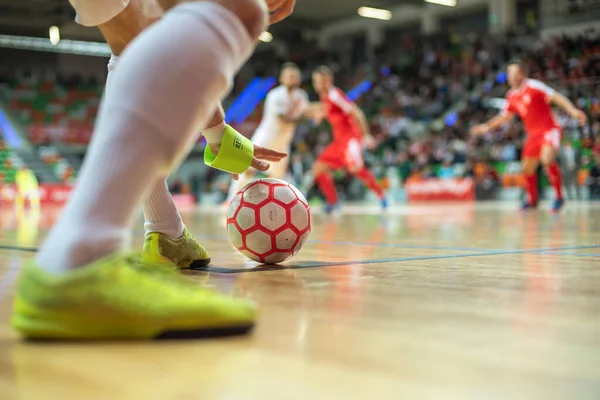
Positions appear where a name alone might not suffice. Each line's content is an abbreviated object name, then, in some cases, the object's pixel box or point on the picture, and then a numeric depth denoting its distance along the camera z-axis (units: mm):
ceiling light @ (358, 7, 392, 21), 20156
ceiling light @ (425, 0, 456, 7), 18597
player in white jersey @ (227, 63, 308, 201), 7258
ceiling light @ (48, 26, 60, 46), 20931
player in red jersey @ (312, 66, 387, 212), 8391
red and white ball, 1988
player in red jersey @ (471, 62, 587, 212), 7598
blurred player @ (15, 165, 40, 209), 15211
